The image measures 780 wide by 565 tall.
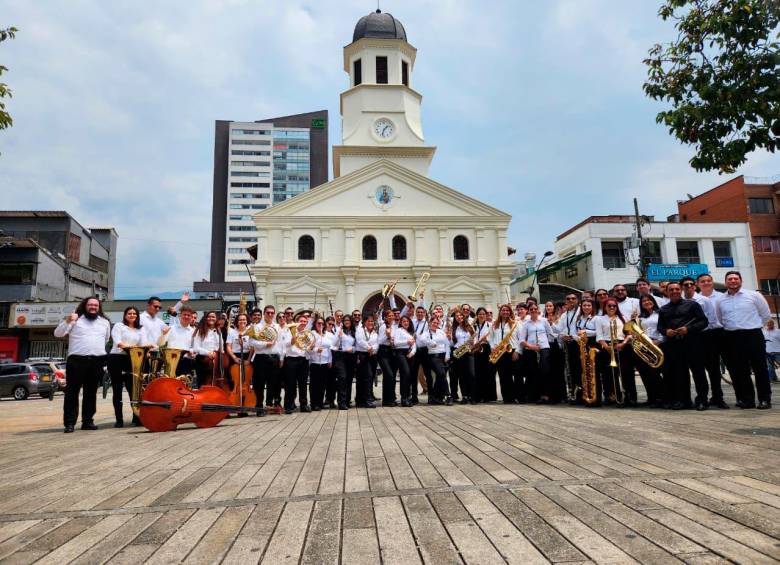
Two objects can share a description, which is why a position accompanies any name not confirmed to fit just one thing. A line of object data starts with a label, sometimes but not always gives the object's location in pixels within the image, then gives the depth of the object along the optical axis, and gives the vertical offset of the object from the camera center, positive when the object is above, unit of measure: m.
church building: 32.25 +7.42
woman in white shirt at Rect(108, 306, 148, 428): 7.48 +0.17
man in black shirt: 7.39 +0.07
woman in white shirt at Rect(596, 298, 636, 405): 8.19 -0.08
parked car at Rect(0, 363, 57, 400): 19.78 -0.76
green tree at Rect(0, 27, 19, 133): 6.33 +3.42
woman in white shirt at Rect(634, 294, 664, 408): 7.95 -0.25
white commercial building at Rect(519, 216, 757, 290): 34.31 +6.88
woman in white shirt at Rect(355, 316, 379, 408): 9.96 -0.06
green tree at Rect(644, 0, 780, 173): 6.11 +3.37
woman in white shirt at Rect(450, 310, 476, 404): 10.29 -0.21
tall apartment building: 99.25 +38.20
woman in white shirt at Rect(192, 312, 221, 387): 8.15 +0.18
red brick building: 35.69 +9.77
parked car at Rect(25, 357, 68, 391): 20.35 -0.40
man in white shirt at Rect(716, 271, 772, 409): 6.98 +0.14
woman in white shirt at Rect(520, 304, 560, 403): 9.33 -0.08
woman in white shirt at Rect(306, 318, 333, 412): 9.45 -0.12
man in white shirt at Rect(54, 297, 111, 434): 7.15 +0.06
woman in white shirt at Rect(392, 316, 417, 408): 9.98 +0.08
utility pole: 23.53 +4.61
